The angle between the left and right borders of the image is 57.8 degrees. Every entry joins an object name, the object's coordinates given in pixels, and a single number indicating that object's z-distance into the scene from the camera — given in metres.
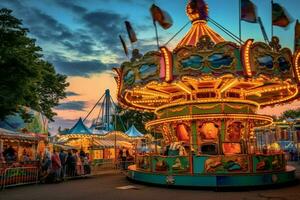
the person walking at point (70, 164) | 14.11
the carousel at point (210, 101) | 10.34
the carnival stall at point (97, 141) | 23.07
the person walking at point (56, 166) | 12.62
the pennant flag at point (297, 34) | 12.21
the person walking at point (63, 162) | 13.47
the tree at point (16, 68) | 14.01
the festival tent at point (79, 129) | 22.90
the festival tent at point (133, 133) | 28.74
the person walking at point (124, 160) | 18.88
